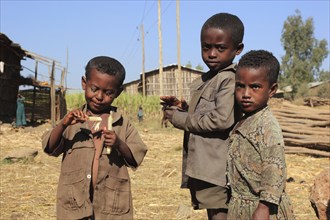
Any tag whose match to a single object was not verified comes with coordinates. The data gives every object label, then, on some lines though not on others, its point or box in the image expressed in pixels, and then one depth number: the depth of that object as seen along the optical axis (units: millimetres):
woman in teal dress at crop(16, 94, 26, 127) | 17344
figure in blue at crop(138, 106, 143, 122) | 23538
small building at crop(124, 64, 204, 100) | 31031
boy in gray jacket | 2369
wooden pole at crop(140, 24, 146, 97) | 29423
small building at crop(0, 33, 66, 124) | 17906
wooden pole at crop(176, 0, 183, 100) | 19109
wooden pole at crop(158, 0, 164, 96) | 21203
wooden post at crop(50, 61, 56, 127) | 18472
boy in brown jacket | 2479
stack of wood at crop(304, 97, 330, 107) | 23977
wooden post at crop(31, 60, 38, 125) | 20609
